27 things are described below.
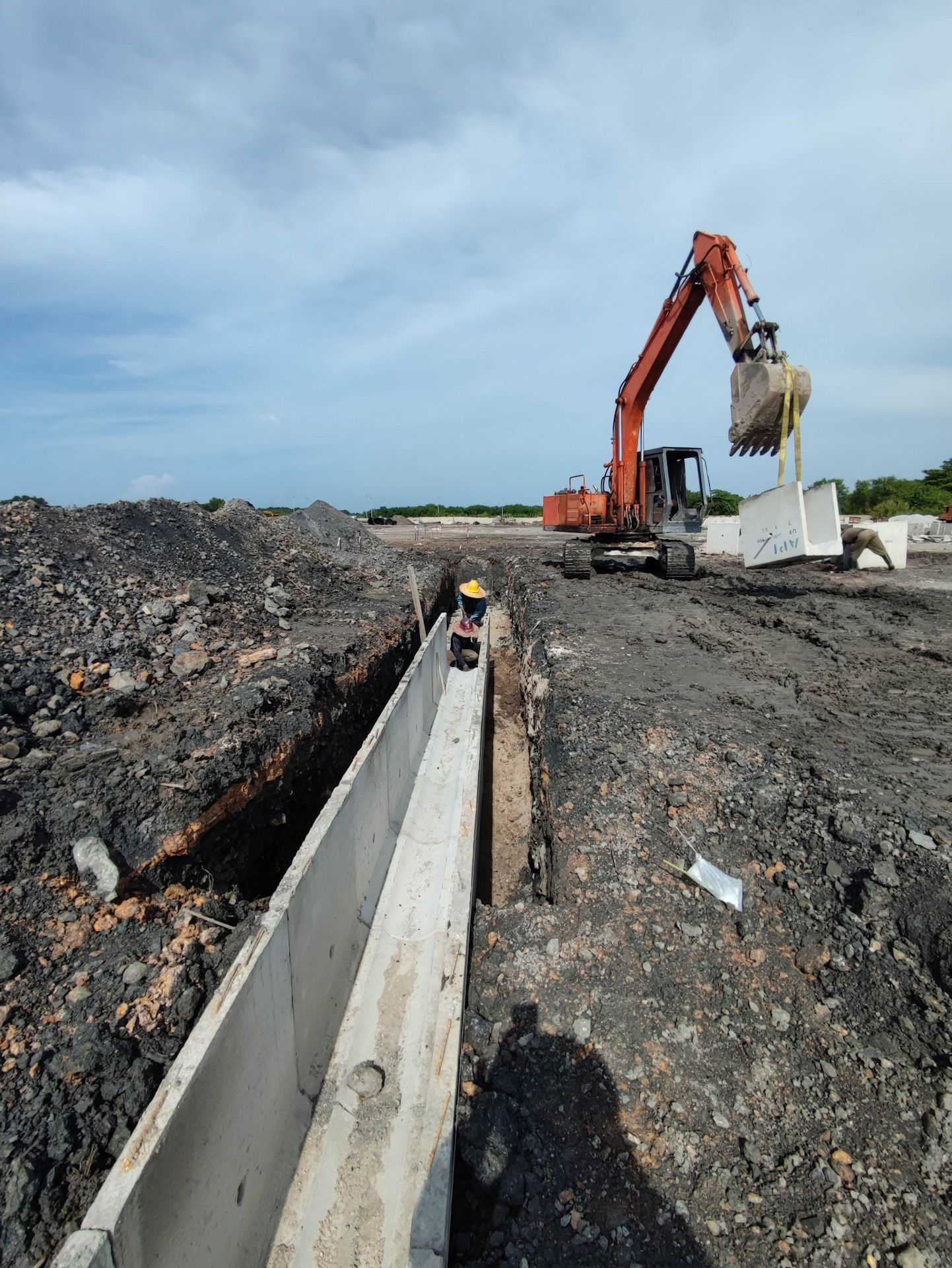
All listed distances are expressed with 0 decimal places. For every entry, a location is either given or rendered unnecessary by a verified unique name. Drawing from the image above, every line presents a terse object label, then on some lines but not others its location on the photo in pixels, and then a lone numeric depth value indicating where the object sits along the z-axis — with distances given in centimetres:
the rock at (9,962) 256
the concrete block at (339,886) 302
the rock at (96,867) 312
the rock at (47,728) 427
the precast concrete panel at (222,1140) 172
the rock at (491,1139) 242
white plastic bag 340
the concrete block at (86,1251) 145
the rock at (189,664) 550
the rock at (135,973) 273
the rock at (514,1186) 229
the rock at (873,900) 314
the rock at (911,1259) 196
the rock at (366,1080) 314
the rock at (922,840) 344
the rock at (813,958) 299
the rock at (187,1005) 272
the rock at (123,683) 498
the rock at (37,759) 390
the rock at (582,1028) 279
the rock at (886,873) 326
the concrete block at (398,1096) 249
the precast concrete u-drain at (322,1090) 189
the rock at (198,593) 669
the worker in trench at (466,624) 927
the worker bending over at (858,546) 1487
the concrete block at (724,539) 2041
